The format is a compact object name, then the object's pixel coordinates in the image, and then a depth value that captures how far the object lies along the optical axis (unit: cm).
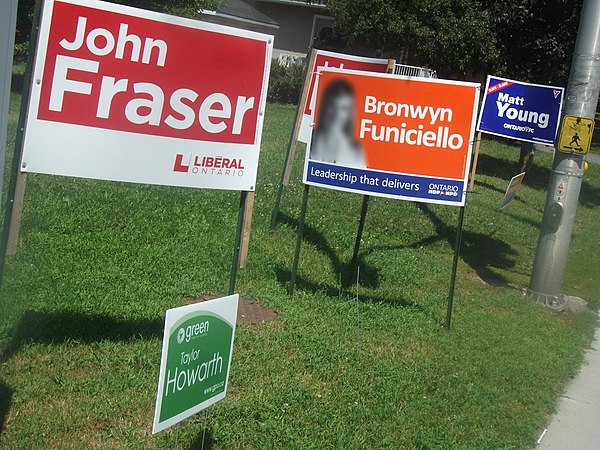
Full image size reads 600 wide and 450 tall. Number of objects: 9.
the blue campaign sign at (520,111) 1151
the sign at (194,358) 310
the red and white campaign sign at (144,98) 379
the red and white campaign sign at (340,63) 840
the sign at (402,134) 615
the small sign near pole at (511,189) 846
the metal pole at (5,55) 287
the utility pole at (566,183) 756
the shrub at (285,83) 2558
